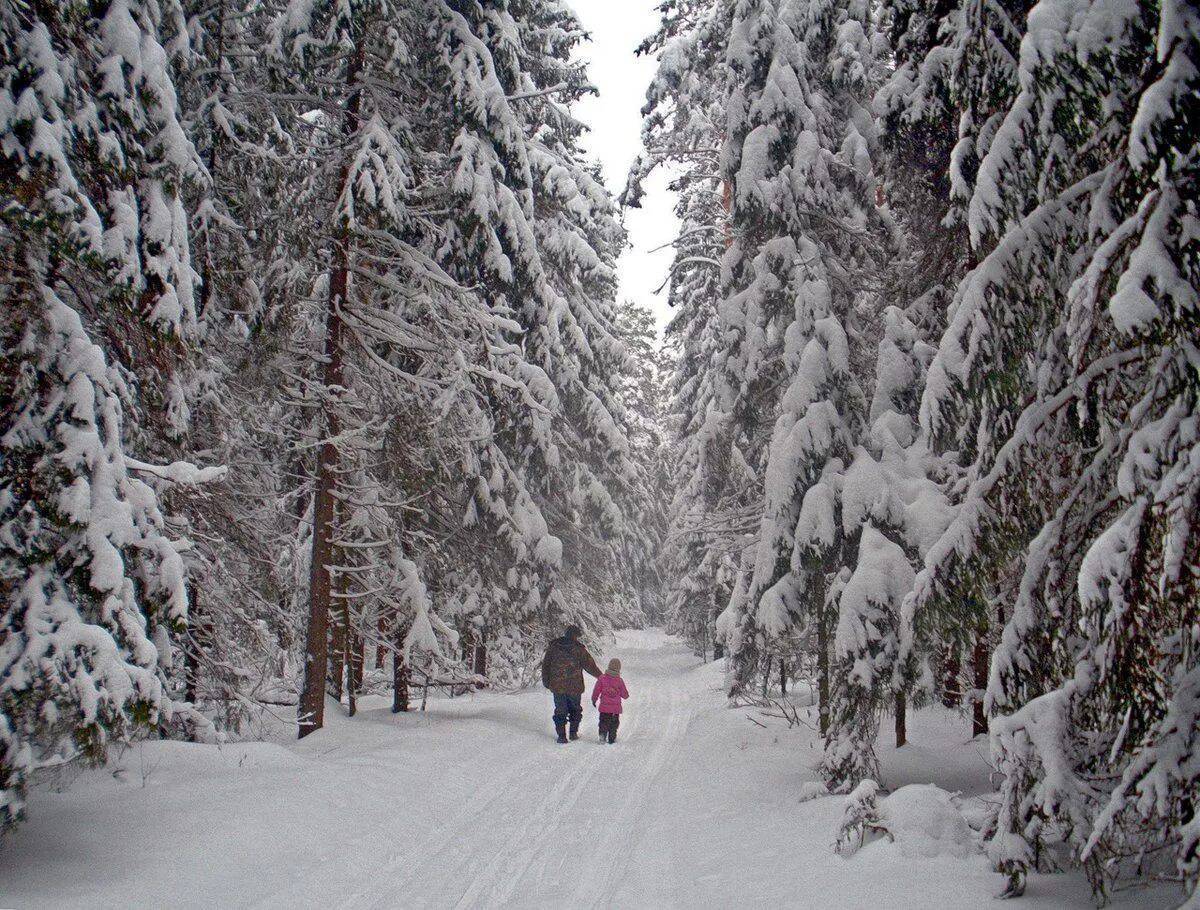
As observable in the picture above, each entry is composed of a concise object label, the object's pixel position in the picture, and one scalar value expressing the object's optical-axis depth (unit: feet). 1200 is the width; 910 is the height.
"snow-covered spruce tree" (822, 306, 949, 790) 26.86
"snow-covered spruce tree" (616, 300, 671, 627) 126.62
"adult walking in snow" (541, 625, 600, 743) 44.42
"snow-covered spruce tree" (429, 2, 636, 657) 38.42
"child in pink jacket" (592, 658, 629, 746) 45.55
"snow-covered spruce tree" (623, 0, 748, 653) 39.45
